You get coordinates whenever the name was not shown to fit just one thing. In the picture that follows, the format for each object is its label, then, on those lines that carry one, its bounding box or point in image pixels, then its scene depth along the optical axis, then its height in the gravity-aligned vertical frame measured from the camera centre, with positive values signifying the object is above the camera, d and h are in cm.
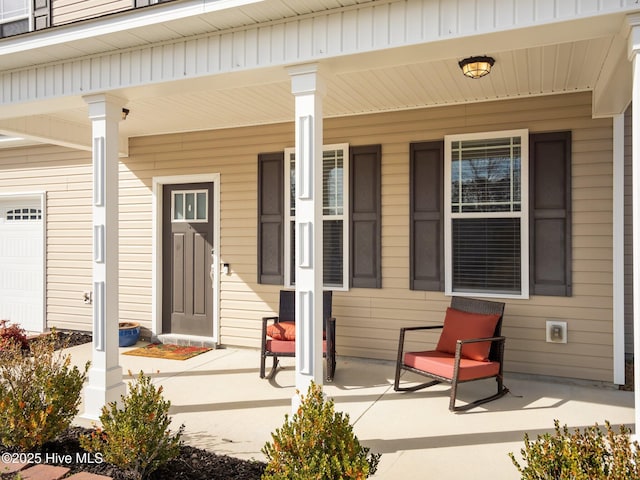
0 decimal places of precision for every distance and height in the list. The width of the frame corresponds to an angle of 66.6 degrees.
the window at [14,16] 454 +209
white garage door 719 -35
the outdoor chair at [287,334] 447 -92
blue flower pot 602 -119
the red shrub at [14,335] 591 -119
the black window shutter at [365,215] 516 +25
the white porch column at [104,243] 370 -4
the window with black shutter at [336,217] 519 +24
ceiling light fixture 354 +127
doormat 559 -134
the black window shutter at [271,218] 563 +24
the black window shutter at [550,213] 444 +24
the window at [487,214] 462 +25
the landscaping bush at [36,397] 279 -95
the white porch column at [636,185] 248 +28
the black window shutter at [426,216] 491 +23
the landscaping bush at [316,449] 210 -96
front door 611 -26
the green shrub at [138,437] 249 -104
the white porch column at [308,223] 311 +10
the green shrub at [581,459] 176 -83
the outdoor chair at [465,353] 382 -96
